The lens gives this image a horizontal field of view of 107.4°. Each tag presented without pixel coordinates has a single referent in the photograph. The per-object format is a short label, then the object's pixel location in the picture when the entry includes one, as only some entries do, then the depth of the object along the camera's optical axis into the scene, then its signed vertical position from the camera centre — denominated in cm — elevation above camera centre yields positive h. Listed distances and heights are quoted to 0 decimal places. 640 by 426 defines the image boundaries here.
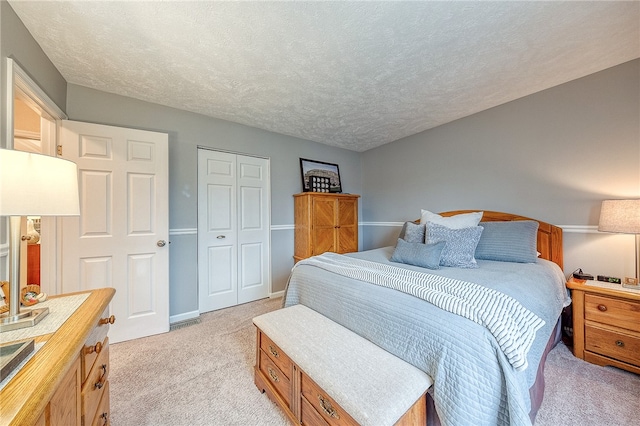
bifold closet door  285 -18
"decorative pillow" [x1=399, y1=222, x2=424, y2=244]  241 -20
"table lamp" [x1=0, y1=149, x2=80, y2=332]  73 +7
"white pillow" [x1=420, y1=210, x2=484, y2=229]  234 -7
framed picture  360 +65
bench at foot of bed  93 -73
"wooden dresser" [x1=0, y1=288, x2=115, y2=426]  48 -39
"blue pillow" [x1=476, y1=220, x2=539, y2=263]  206 -26
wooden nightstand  165 -83
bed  98 -53
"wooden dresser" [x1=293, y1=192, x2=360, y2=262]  327 -13
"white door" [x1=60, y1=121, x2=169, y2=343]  205 -9
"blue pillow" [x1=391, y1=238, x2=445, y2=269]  193 -35
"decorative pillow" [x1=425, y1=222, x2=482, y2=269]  198 -25
